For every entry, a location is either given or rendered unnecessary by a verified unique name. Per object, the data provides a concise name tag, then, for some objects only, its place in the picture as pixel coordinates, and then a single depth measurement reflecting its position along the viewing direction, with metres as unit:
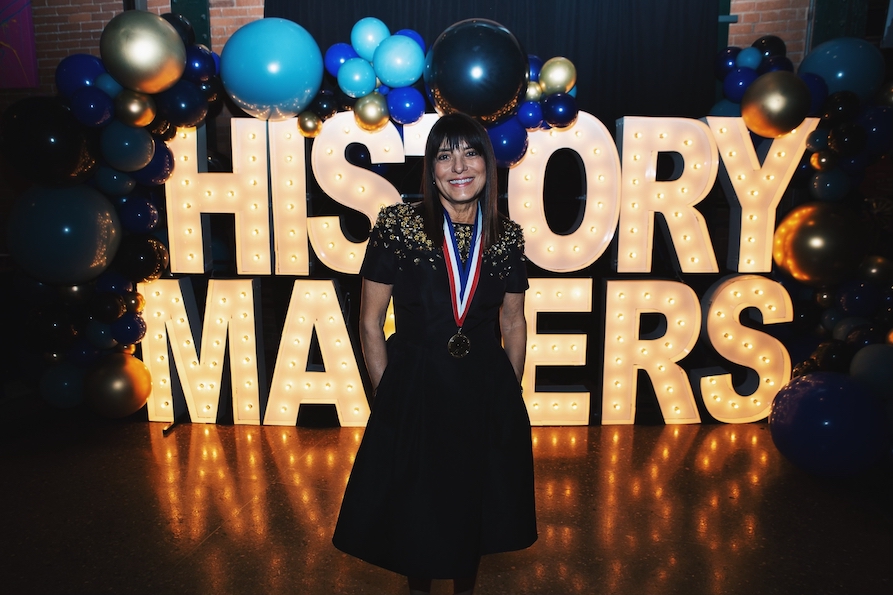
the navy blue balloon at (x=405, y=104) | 3.41
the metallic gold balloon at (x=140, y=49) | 3.19
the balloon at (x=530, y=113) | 3.44
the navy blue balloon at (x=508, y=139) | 3.36
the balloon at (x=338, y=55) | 3.53
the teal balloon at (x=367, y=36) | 3.52
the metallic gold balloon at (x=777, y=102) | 3.43
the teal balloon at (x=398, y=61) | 3.32
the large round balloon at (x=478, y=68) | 3.06
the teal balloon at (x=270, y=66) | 3.26
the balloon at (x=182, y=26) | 3.49
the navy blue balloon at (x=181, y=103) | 3.40
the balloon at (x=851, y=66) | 3.62
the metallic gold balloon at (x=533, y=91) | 3.48
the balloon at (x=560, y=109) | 3.40
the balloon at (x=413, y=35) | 3.51
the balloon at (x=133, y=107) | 3.30
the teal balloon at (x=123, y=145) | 3.32
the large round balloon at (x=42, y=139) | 3.13
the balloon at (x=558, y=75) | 3.42
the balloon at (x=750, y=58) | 3.83
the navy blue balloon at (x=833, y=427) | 2.89
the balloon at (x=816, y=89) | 3.58
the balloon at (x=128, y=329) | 3.60
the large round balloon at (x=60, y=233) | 3.31
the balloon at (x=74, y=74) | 3.35
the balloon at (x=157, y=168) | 3.53
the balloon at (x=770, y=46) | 3.88
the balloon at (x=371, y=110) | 3.45
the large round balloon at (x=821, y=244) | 3.54
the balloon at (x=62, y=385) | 3.65
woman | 1.72
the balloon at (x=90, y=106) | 3.24
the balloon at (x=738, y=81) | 3.73
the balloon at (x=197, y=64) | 3.45
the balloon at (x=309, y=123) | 3.55
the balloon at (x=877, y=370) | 3.04
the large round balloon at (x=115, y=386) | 3.59
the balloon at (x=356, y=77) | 3.42
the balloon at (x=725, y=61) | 3.91
